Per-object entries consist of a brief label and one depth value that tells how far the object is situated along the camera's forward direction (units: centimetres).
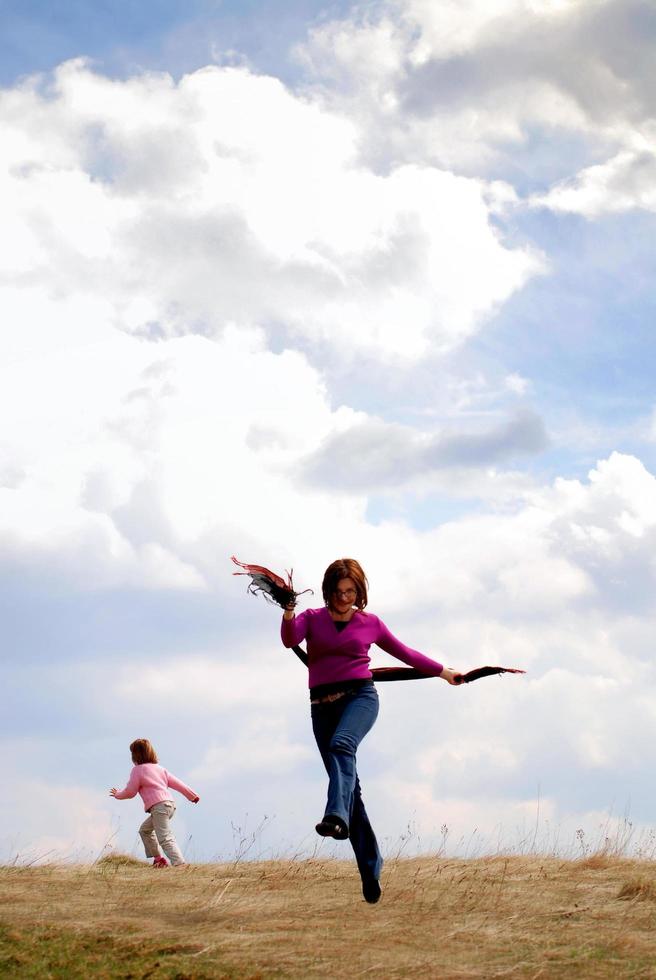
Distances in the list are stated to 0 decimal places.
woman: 792
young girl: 1365
